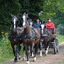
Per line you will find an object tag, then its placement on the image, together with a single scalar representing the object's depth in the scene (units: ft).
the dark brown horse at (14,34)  39.41
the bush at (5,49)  51.56
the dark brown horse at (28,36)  39.69
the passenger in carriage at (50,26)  61.16
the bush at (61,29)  253.62
